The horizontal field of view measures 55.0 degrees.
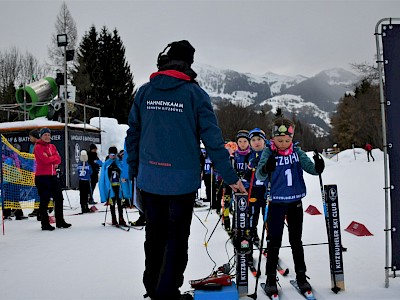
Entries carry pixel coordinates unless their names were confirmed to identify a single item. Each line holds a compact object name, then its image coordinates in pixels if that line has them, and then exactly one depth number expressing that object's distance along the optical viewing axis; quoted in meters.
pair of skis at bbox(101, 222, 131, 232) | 7.97
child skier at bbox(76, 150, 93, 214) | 11.54
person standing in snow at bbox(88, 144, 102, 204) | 13.41
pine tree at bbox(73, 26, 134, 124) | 39.81
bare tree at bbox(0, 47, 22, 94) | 40.12
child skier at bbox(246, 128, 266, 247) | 5.47
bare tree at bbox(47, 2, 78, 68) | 34.50
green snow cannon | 22.30
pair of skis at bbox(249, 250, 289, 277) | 4.44
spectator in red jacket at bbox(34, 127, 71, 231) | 8.00
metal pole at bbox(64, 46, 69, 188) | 16.65
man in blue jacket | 3.27
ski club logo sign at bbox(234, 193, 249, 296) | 3.69
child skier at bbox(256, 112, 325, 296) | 3.90
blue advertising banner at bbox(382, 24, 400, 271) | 3.81
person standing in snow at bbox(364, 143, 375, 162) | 32.43
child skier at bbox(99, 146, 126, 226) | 8.34
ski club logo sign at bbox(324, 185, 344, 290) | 3.82
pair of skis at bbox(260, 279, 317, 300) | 3.60
